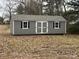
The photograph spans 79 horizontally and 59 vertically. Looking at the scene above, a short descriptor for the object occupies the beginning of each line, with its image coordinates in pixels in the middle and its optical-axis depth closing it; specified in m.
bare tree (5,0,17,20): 24.51
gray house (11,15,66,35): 13.73
